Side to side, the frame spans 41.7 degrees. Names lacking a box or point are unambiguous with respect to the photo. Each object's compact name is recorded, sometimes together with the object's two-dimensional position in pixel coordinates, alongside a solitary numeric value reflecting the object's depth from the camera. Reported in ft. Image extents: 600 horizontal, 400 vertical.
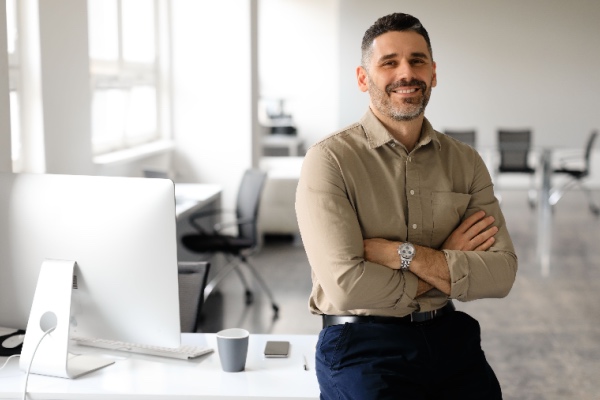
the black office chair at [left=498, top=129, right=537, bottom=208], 34.09
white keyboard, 8.04
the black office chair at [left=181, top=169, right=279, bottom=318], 19.22
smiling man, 6.94
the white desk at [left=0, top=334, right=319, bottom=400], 7.02
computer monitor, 7.11
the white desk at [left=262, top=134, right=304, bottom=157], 40.06
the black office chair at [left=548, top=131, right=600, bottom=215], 33.35
